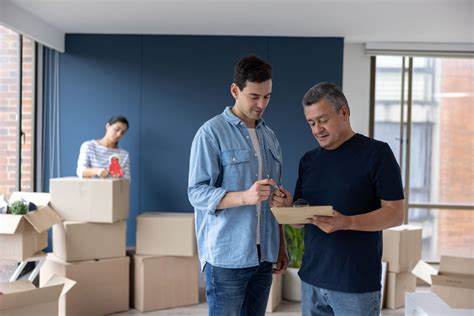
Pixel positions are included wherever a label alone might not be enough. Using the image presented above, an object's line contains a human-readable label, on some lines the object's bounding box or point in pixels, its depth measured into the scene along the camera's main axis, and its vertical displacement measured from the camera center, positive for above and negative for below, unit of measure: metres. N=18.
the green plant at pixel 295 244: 4.51 -0.84
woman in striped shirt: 4.51 -0.10
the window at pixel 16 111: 4.74 +0.24
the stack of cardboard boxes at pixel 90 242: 3.89 -0.77
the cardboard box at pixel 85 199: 3.87 -0.43
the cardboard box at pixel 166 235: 4.25 -0.75
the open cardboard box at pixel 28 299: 2.85 -0.88
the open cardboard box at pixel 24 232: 3.25 -0.58
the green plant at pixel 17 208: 3.34 -0.44
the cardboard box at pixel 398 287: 4.46 -1.17
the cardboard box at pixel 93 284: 3.92 -1.09
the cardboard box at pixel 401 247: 4.42 -0.84
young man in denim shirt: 1.94 -0.21
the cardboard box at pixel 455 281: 3.14 -0.81
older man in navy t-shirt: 1.75 -0.21
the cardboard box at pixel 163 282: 4.25 -1.13
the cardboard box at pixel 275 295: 4.25 -1.21
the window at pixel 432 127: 5.95 +0.21
